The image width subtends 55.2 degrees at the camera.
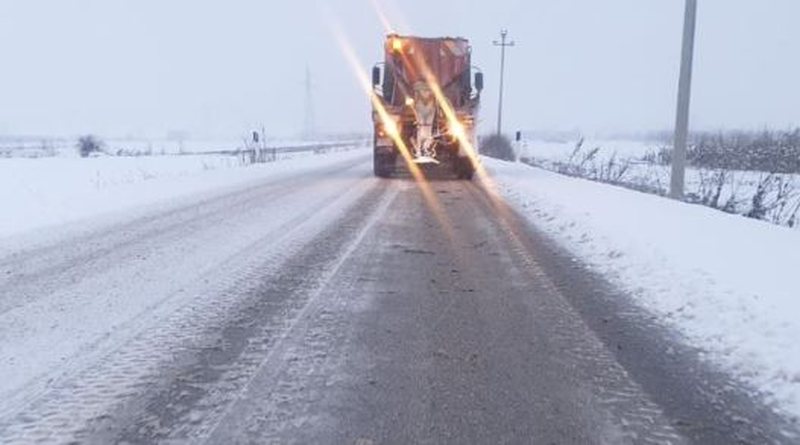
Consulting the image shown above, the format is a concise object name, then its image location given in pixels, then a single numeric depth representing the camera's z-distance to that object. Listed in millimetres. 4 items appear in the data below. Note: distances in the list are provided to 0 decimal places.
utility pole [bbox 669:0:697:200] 14000
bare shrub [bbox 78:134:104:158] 47438
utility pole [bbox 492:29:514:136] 52488
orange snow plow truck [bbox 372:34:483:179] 20609
